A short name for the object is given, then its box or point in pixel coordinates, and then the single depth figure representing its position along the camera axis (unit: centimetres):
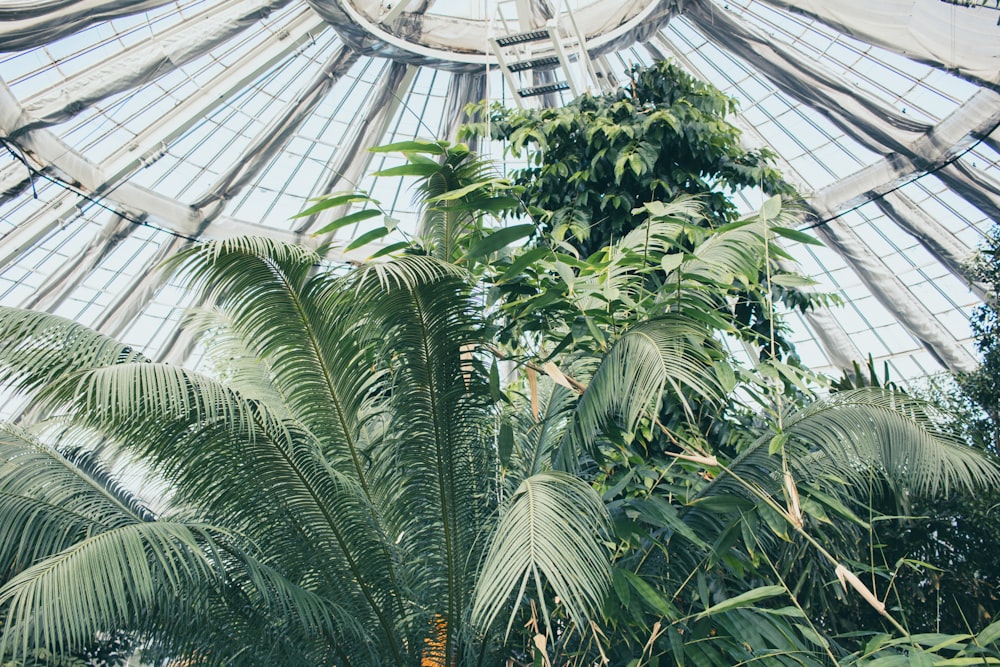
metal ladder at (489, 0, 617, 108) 924
